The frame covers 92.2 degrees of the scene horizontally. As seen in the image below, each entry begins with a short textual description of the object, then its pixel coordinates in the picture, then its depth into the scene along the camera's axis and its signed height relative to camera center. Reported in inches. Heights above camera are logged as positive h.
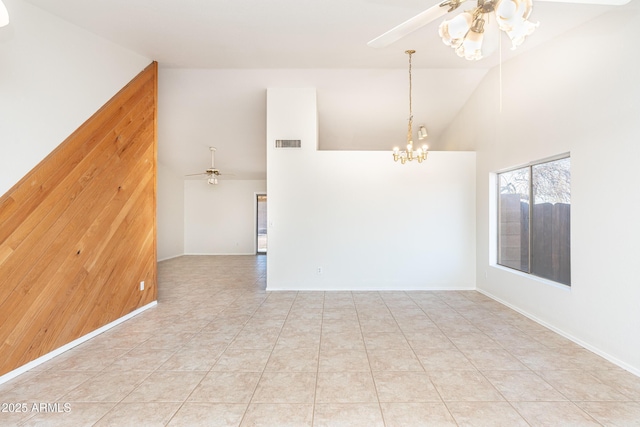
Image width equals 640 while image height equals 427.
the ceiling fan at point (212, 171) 300.5 +44.0
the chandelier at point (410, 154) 182.5 +38.0
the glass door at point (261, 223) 434.3 -9.9
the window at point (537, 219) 142.9 -1.6
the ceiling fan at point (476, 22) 63.3 +43.5
